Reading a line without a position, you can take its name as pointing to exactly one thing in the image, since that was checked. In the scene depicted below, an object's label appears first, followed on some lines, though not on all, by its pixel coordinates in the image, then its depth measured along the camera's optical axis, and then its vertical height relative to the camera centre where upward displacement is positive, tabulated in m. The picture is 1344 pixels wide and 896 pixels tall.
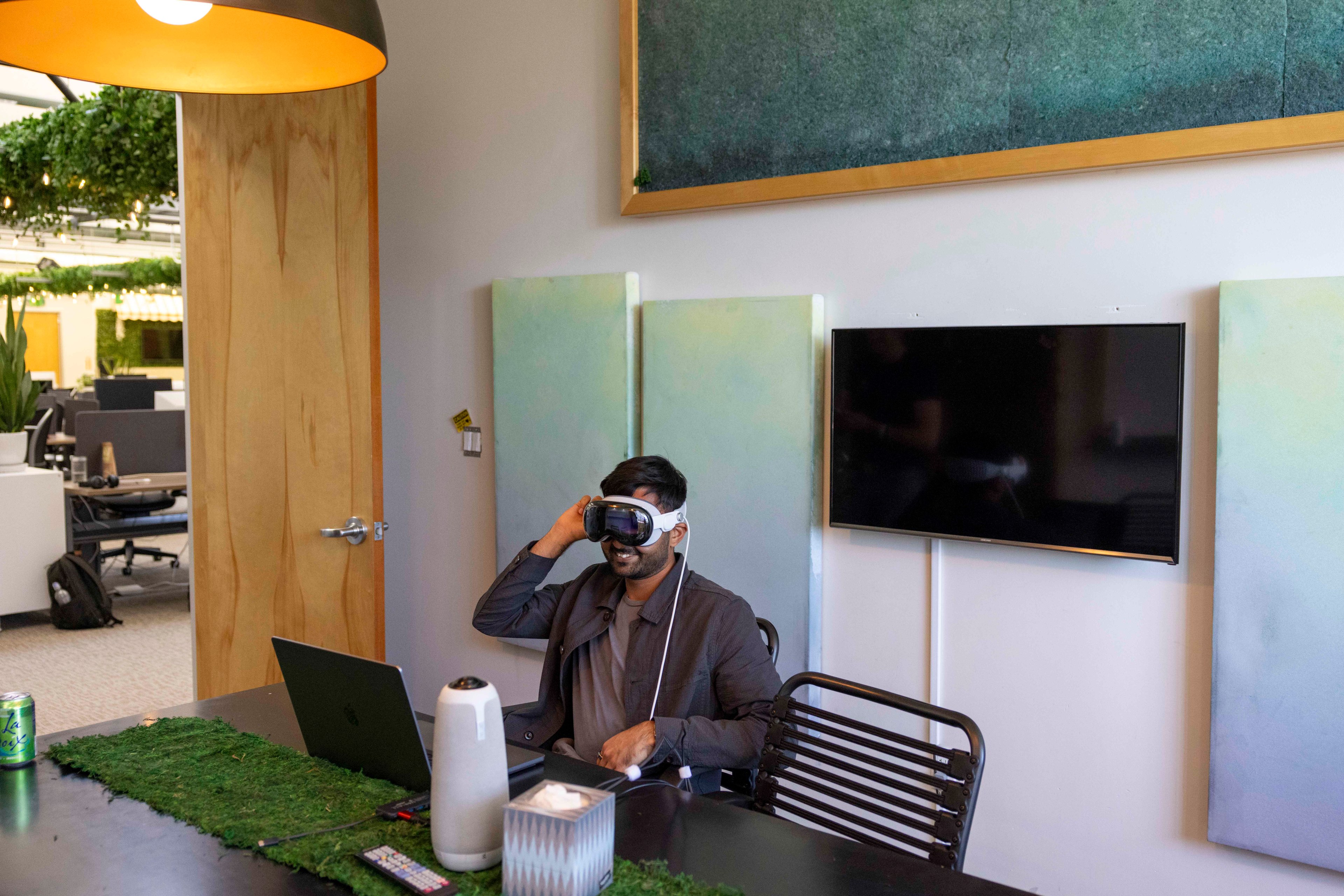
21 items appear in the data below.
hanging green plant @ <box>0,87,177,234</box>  5.81 +1.50
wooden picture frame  2.03 +0.53
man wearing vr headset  2.05 -0.58
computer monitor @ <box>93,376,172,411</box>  10.28 -0.02
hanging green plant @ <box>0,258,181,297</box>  13.77 +1.63
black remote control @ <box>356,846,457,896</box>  1.33 -0.66
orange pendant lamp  1.64 +0.60
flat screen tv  2.17 -0.11
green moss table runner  1.38 -0.67
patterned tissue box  1.25 -0.58
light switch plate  3.51 -0.18
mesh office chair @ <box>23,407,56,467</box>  7.86 -0.40
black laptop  1.60 -0.55
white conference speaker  1.35 -0.53
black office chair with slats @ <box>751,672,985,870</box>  1.70 -0.71
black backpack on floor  5.89 -1.19
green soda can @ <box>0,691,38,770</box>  1.80 -0.62
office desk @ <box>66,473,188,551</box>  6.17 -0.89
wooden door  3.10 +0.06
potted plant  5.82 -0.04
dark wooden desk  1.38 -0.68
